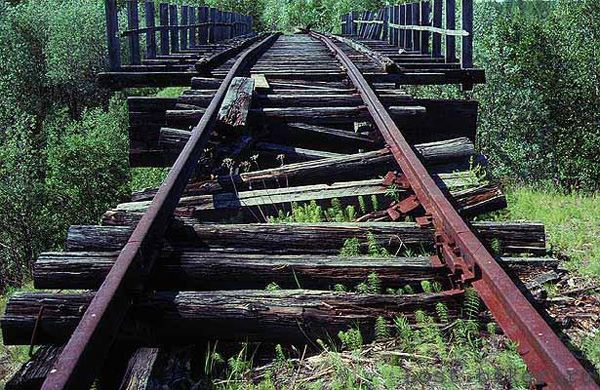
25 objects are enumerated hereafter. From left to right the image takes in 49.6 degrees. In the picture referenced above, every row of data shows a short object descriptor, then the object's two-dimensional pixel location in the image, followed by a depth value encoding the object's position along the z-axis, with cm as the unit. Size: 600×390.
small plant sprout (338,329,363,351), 237
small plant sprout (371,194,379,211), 376
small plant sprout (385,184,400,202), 373
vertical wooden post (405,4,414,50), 1277
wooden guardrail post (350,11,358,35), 2784
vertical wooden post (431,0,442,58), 1029
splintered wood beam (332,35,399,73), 746
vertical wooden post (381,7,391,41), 1658
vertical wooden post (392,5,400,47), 1486
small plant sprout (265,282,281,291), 263
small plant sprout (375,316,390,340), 240
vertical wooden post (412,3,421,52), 1191
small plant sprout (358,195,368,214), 375
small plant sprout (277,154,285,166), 458
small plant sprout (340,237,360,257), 296
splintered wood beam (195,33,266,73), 775
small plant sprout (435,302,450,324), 243
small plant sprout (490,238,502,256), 298
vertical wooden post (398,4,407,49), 1367
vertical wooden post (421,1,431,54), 1149
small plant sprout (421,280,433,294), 260
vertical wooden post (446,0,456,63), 938
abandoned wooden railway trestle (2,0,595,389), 220
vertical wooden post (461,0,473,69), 864
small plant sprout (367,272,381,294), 265
